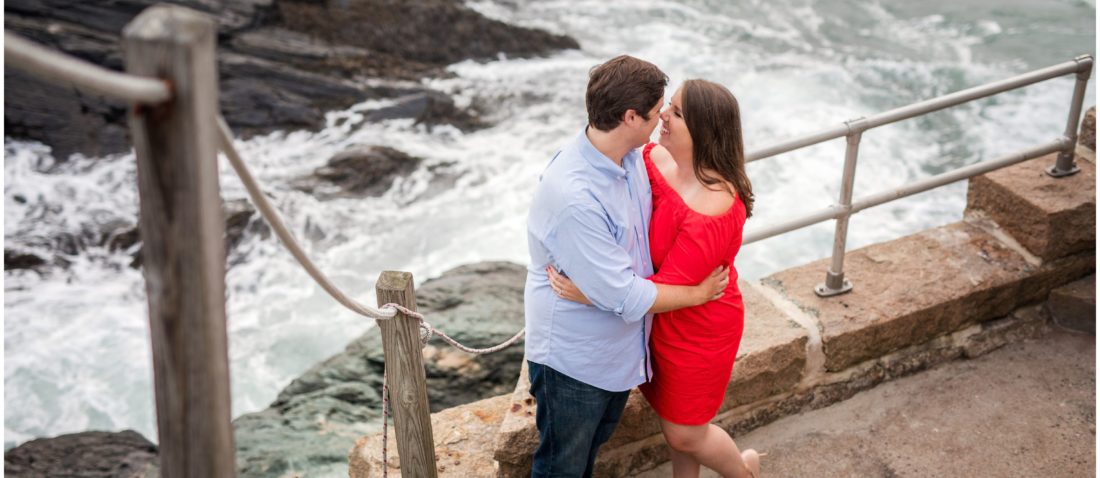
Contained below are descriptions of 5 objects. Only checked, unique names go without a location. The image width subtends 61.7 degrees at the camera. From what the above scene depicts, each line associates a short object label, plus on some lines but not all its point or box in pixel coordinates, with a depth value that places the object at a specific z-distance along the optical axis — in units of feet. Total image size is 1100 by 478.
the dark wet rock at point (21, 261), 26.53
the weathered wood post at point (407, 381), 8.03
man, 7.47
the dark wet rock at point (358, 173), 29.96
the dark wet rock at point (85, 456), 16.40
